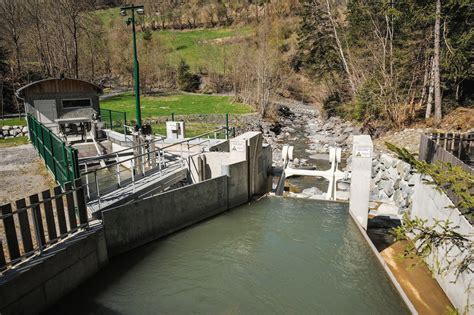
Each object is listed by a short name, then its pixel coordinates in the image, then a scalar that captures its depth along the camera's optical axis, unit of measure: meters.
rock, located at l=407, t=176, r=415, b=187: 12.10
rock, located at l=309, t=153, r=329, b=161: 22.69
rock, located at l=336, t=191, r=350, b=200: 14.31
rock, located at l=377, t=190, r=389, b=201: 14.50
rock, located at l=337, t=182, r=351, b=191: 16.05
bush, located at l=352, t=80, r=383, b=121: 25.05
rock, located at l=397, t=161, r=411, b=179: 12.89
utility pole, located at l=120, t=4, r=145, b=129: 14.88
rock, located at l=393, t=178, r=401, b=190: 13.71
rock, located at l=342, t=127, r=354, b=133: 28.76
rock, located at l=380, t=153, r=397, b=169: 15.41
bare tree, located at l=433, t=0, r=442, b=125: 20.33
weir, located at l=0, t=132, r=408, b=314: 7.35
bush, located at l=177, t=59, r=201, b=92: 56.38
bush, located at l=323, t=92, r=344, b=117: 36.62
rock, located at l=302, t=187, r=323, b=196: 15.01
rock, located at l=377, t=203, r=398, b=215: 12.41
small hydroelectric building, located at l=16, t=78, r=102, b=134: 19.76
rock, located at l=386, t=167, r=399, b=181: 14.34
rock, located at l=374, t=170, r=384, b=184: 16.24
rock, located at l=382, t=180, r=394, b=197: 14.37
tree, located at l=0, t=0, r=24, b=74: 36.34
